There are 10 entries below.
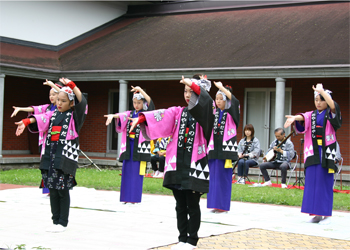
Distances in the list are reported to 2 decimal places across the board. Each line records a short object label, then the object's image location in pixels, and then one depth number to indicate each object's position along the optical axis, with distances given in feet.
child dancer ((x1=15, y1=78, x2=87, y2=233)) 37.09
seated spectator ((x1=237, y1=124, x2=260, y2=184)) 75.81
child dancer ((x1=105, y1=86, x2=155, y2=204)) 52.68
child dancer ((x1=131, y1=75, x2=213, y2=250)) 31.37
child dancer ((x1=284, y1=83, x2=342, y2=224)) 43.72
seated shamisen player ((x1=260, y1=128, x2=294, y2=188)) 72.50
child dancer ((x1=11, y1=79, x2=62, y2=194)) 51.10
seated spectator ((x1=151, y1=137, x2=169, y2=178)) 83.44
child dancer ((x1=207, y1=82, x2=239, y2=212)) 48.03
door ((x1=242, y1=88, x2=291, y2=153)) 91.71
